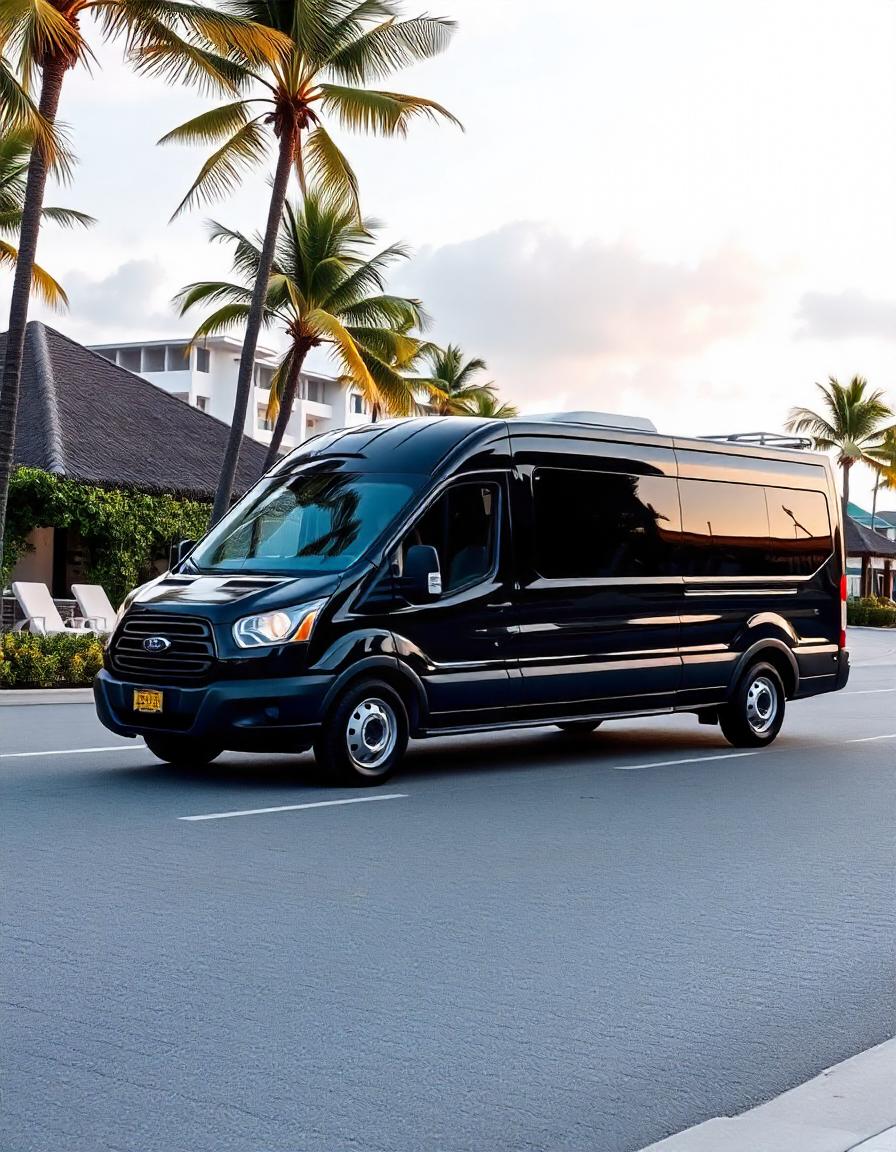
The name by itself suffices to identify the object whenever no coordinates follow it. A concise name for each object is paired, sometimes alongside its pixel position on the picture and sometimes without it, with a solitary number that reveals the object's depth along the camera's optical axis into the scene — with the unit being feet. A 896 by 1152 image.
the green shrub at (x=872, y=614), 217.77
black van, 35.01
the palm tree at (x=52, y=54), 65.67
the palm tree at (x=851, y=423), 232.12
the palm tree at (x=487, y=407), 217.60
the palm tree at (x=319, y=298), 108.99
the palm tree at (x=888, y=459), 231.50
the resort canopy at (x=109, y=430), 103.19
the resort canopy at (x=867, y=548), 261.85
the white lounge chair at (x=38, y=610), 84.89
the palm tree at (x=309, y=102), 85.15
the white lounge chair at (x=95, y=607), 92.17
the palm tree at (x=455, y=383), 215.10
